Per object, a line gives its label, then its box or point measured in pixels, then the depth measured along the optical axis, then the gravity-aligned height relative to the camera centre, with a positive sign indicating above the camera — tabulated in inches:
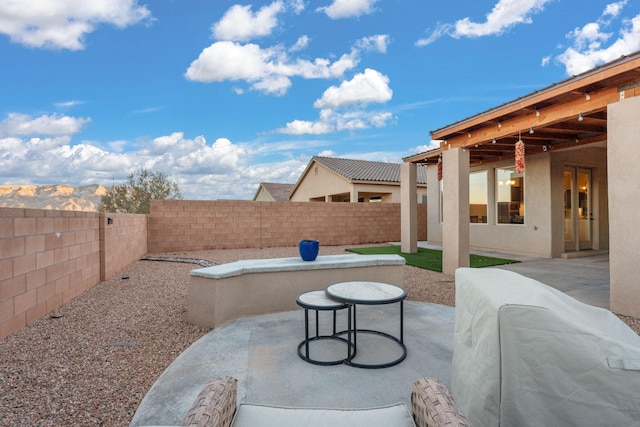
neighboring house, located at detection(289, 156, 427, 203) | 676.1 +67.9
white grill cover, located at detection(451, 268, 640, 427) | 53.0 -26.2
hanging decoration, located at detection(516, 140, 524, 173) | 234.5 +37.7
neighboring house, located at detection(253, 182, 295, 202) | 1123.3 +74.9
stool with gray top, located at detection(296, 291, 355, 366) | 108.9 -31.5
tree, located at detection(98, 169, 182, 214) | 710.5 +45.0
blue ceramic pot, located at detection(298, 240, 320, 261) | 177.3 -20.3
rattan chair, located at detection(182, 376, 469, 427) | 43.6 -27.7
